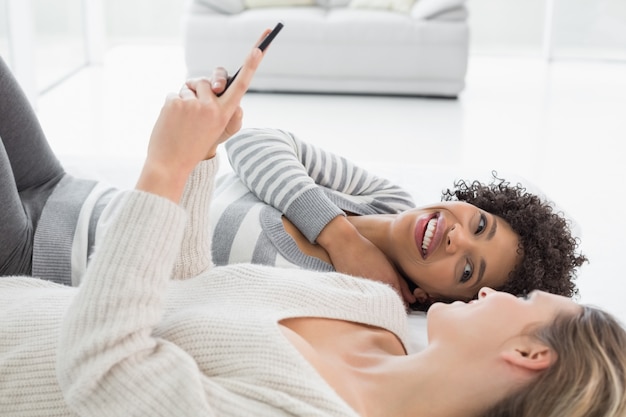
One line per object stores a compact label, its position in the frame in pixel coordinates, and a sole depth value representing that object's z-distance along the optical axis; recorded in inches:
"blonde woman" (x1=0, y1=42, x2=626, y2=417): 53.9
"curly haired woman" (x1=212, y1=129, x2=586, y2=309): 71.5
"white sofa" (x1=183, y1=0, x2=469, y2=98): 200.7
